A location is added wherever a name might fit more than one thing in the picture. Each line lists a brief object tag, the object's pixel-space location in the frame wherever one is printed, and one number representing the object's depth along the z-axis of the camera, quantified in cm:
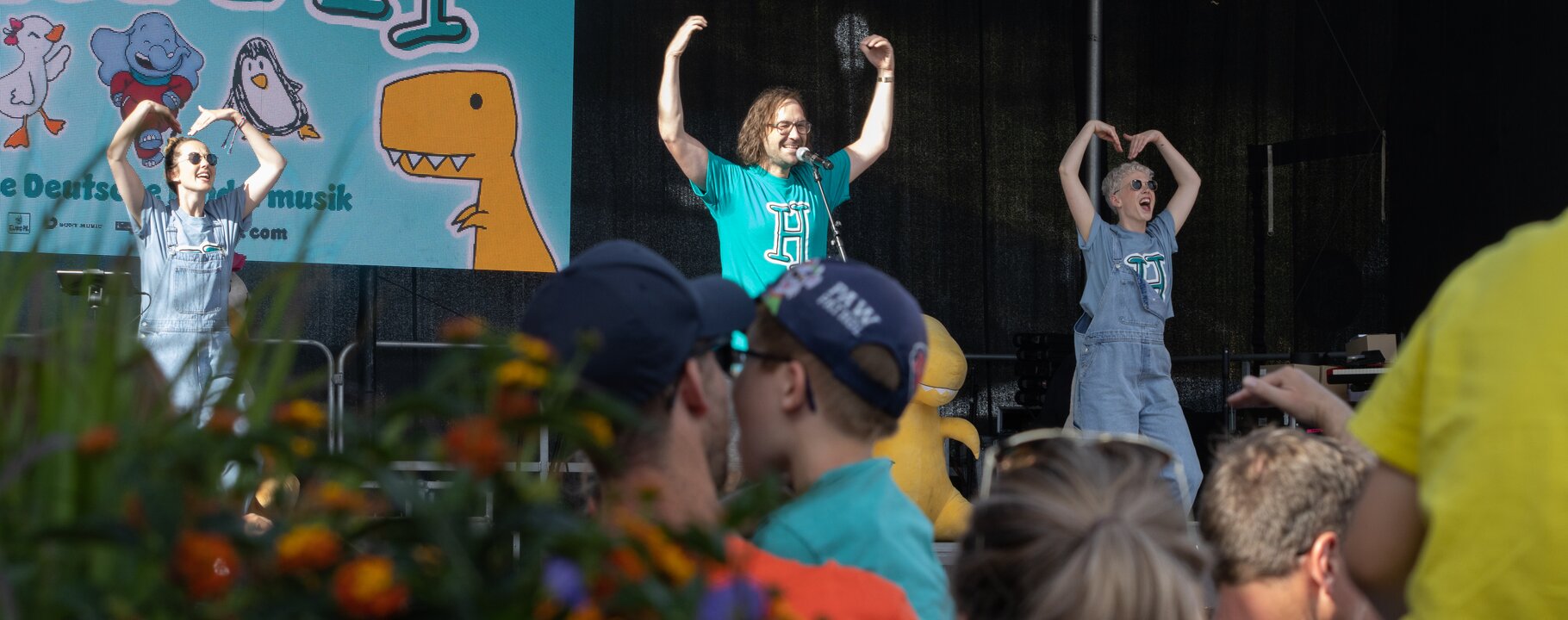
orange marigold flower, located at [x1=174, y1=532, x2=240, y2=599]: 188
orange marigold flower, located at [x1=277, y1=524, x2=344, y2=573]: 188
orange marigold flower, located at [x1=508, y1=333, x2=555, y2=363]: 218
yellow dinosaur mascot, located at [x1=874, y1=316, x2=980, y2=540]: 1269
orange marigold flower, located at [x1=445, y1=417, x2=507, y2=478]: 193
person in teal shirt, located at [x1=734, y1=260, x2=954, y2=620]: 567
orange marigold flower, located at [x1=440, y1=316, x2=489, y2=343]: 211
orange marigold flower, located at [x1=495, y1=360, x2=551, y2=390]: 211
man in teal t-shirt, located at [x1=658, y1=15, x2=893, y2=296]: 1219
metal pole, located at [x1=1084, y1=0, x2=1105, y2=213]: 1400
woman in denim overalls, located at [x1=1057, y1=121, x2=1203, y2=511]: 1271
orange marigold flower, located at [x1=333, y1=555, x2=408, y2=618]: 180
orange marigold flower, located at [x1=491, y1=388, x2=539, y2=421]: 211
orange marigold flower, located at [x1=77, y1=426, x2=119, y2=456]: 193
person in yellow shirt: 378
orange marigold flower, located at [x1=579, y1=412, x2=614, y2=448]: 221
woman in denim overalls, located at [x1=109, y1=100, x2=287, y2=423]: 1224
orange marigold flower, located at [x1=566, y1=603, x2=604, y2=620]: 198
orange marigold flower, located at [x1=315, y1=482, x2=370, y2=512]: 206
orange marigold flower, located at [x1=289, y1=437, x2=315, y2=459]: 228
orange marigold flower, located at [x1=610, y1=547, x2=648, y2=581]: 206
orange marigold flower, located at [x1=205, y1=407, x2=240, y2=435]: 211
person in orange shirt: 406
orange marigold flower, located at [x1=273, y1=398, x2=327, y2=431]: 219
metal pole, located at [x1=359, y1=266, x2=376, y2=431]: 1389
